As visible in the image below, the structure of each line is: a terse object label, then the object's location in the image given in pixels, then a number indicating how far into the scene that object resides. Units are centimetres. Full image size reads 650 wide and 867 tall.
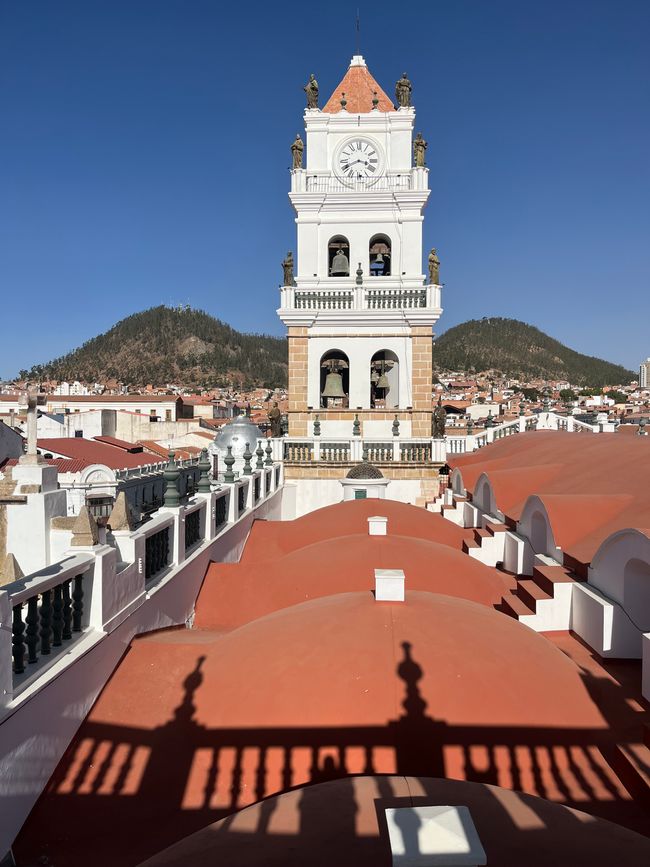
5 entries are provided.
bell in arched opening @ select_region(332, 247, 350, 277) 1919
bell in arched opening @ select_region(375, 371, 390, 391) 1862
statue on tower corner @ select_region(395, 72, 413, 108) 1962
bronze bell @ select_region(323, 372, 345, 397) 1844
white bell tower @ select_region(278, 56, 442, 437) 1827
